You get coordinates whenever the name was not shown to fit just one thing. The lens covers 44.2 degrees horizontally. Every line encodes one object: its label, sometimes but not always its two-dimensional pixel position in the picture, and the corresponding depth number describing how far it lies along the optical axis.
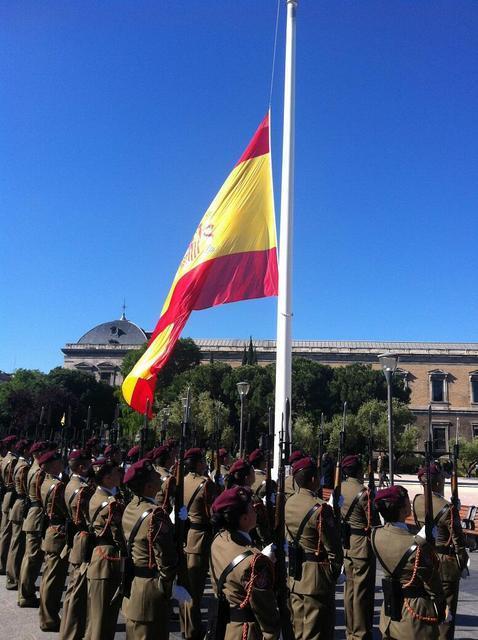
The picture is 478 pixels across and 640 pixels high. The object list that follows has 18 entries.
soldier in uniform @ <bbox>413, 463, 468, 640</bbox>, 5.68
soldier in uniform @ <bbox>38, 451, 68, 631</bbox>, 6.14
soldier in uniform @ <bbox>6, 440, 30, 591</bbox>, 7.68
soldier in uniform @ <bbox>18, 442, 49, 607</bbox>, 6.93
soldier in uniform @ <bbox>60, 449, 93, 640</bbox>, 5.38
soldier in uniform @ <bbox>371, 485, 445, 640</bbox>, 3.99
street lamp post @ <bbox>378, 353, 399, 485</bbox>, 12.95
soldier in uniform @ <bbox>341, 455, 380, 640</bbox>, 5.70
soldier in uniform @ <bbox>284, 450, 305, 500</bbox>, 7.05
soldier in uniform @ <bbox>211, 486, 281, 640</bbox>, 3.41
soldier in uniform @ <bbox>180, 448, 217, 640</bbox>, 5.98
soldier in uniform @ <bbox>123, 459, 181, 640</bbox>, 4.24
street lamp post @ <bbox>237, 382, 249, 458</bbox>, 18.75
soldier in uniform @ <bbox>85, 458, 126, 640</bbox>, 4.97
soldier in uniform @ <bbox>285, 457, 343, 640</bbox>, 4.84
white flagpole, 11.34
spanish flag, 11.58
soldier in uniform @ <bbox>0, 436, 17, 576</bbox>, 8.50
